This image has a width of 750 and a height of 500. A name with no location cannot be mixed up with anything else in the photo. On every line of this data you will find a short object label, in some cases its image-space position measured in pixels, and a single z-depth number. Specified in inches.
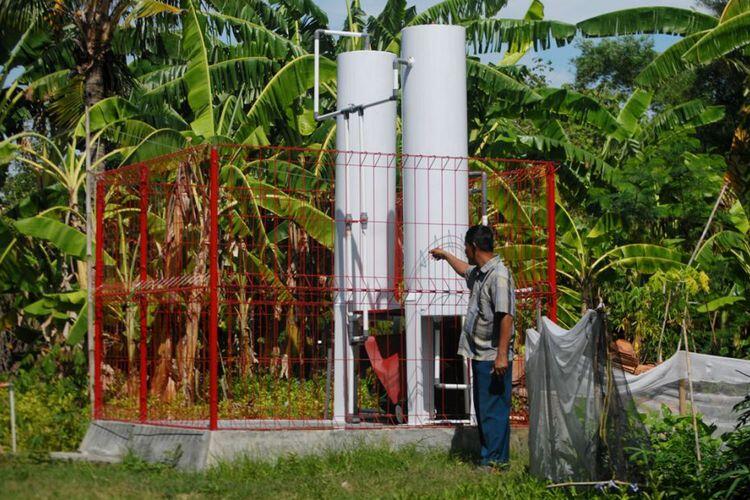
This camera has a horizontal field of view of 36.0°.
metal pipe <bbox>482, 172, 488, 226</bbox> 405.9
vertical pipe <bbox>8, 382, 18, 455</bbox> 376.8
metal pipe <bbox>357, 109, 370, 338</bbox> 391.5
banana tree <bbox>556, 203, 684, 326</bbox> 667.4
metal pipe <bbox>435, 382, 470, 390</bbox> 382.0
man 341.1
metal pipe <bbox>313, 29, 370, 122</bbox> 397.8
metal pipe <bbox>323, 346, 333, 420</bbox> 391.7
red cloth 389.4
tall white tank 392.8
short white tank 393.4
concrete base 335.6
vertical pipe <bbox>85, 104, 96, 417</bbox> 488.1
